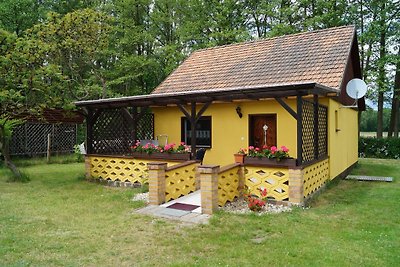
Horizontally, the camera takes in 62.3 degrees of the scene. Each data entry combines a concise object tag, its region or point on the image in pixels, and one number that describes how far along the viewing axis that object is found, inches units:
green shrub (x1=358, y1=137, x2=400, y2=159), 733.9
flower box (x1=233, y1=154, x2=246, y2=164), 317.4
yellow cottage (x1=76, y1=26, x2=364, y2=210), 297.9
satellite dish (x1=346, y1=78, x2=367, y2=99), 375.9
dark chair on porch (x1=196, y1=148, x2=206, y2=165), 382.0
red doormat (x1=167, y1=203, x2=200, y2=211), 281.8
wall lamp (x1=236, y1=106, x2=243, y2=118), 418.7
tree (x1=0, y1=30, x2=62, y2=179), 409.7
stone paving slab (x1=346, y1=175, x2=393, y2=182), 431.7
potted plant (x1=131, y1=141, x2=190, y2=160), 366.7
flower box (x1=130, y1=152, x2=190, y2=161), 362.7
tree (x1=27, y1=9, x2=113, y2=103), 601.9
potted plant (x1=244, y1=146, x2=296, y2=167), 292.5
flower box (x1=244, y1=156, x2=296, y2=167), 289.4
